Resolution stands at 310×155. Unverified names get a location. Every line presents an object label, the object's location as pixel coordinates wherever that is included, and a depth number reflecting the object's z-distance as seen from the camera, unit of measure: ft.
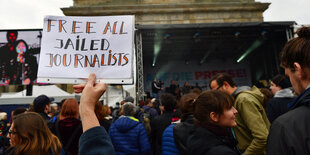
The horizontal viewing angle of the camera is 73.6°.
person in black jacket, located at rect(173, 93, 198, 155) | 6.86
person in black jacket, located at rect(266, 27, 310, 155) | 3.04
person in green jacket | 7.02
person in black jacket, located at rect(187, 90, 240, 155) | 4.60
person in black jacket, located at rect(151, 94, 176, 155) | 12.09
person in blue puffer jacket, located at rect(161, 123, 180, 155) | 8.18
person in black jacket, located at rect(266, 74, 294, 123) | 9.84
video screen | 28.99
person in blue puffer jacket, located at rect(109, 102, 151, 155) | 9.69
